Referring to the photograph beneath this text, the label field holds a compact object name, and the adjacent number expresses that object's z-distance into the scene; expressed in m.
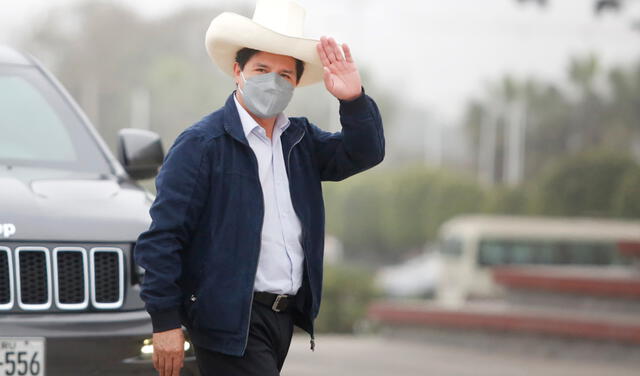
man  7.56
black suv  8.98
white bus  73.50
